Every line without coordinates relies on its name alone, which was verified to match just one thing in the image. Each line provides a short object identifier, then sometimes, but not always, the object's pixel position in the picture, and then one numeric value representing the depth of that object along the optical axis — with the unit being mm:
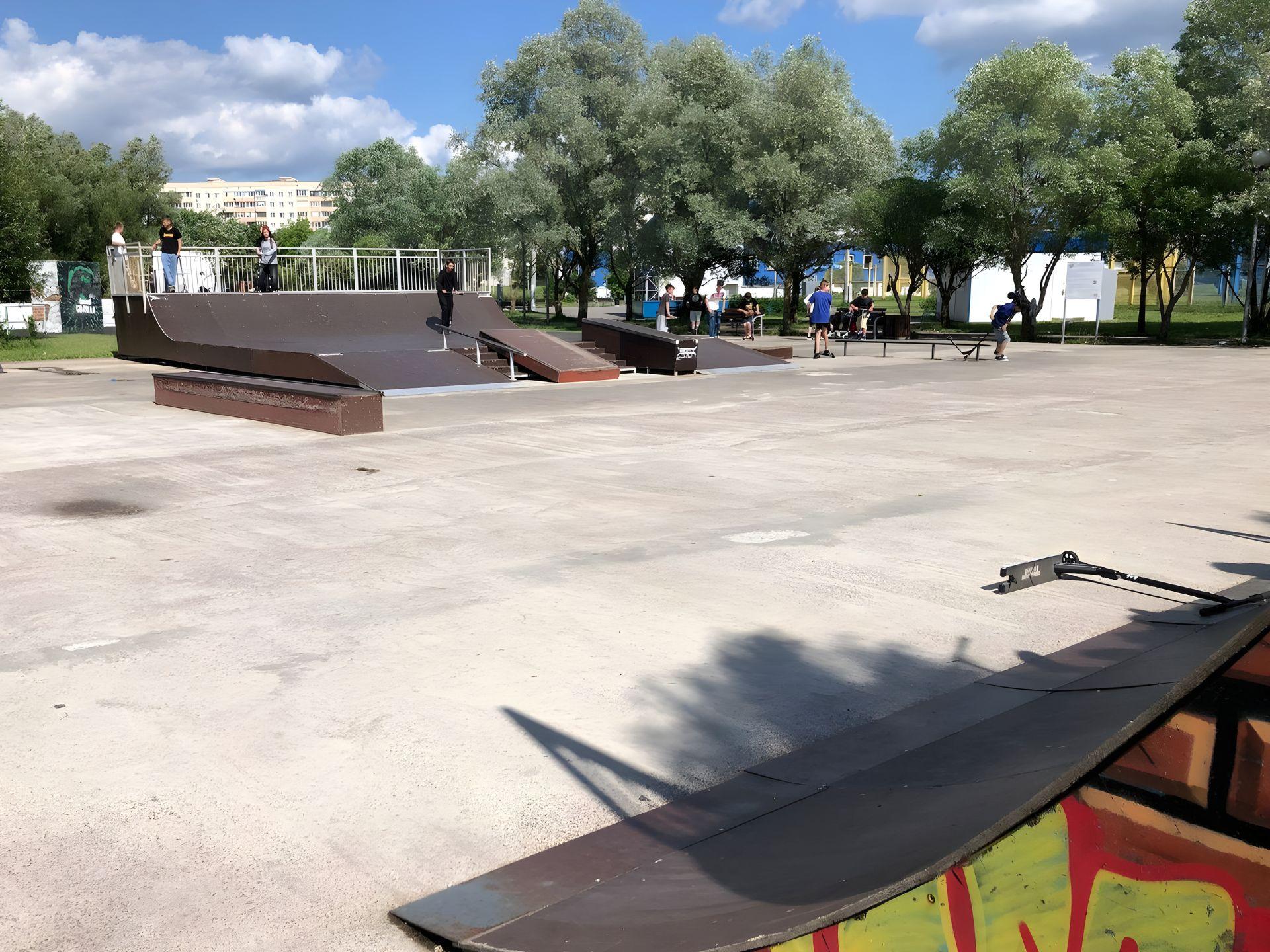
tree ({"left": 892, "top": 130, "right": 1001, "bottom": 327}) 34875
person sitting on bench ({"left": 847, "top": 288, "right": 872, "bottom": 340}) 33906
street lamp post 26812
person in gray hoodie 23991
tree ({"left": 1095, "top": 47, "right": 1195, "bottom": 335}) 31953
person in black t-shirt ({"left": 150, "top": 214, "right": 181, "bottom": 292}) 23188
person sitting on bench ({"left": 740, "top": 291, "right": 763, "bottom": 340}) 34812
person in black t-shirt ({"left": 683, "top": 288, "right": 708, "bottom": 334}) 30922
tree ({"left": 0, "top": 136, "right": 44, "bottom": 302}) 27844
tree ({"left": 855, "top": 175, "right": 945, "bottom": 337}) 37562
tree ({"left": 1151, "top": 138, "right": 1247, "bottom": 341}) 30906
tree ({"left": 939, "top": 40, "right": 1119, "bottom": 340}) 32250
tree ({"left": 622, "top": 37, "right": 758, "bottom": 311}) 38125
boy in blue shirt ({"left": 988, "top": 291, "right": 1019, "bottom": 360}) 24891
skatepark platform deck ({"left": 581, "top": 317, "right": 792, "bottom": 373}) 21547
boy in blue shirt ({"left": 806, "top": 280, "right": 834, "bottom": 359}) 25184
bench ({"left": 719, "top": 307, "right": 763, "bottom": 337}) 38094
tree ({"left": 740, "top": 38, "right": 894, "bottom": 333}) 37000
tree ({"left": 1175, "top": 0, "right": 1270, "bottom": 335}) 29953
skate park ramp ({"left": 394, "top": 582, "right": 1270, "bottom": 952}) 1751
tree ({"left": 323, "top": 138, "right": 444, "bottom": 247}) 55844
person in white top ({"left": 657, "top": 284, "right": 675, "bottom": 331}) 27672
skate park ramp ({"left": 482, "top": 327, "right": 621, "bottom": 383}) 19938
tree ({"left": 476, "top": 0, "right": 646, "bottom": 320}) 41406
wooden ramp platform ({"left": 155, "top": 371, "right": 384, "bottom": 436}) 12398
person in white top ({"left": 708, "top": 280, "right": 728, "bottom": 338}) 31719
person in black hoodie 22969
